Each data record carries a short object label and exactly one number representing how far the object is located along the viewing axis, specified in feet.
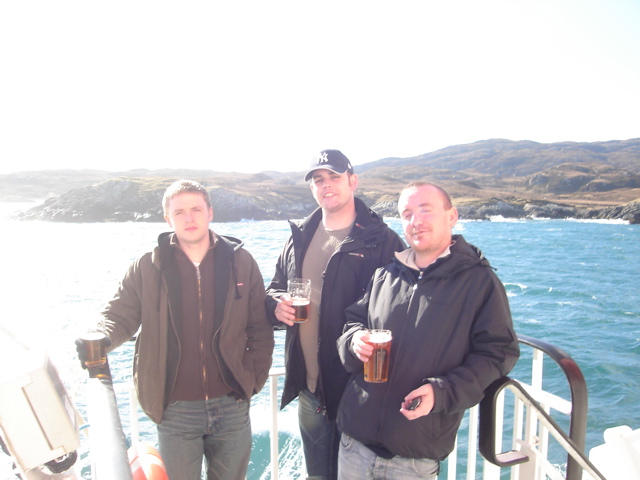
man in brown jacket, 7.14
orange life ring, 4.06
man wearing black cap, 7.63
